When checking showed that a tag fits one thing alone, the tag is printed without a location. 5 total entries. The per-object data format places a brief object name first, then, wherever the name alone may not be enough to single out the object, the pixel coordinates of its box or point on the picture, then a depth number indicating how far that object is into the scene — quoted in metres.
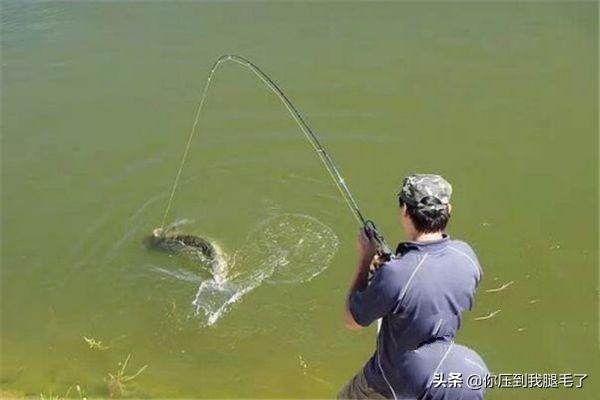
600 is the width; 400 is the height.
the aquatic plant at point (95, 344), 6.47
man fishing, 3.28
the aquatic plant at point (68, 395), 5.82
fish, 7.21
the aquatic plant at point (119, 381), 5.96
